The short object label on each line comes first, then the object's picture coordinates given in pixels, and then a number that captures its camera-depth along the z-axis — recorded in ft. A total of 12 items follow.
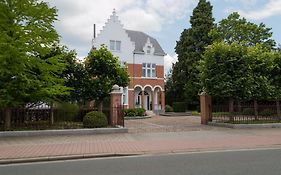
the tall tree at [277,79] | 49.19
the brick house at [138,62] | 92.13
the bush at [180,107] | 89.58
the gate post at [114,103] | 42.94
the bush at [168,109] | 92.33
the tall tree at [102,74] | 51.17
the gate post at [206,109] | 50.75
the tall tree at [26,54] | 35.33
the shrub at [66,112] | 41.35
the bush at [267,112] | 49.99
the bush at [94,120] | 39.40
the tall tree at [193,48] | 90.60
